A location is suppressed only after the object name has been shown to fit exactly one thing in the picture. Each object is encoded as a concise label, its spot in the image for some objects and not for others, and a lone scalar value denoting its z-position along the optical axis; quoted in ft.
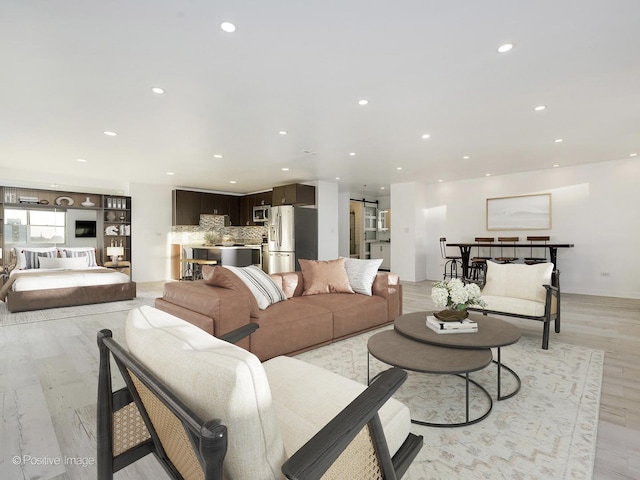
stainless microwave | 29.70
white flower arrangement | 8.18
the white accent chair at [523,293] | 10.89
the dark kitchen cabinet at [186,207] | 28.53
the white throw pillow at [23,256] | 21.35
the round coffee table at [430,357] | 6.22
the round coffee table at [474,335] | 7.18
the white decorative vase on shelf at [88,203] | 25.18
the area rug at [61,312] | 15.18
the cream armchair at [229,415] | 2.43
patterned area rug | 5.35
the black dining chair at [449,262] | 25.73
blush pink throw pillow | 12.78
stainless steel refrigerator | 25.29
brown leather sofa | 8.58
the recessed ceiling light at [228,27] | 7.00
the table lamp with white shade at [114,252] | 24.97
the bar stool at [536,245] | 21.45
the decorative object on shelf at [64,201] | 24.35
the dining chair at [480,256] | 23.49
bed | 16.85
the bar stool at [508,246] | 22.36
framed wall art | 22.94
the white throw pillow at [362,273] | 13.02
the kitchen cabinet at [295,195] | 25.68
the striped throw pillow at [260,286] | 10.19
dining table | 21.17
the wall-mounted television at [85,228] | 25.10
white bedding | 16.98
